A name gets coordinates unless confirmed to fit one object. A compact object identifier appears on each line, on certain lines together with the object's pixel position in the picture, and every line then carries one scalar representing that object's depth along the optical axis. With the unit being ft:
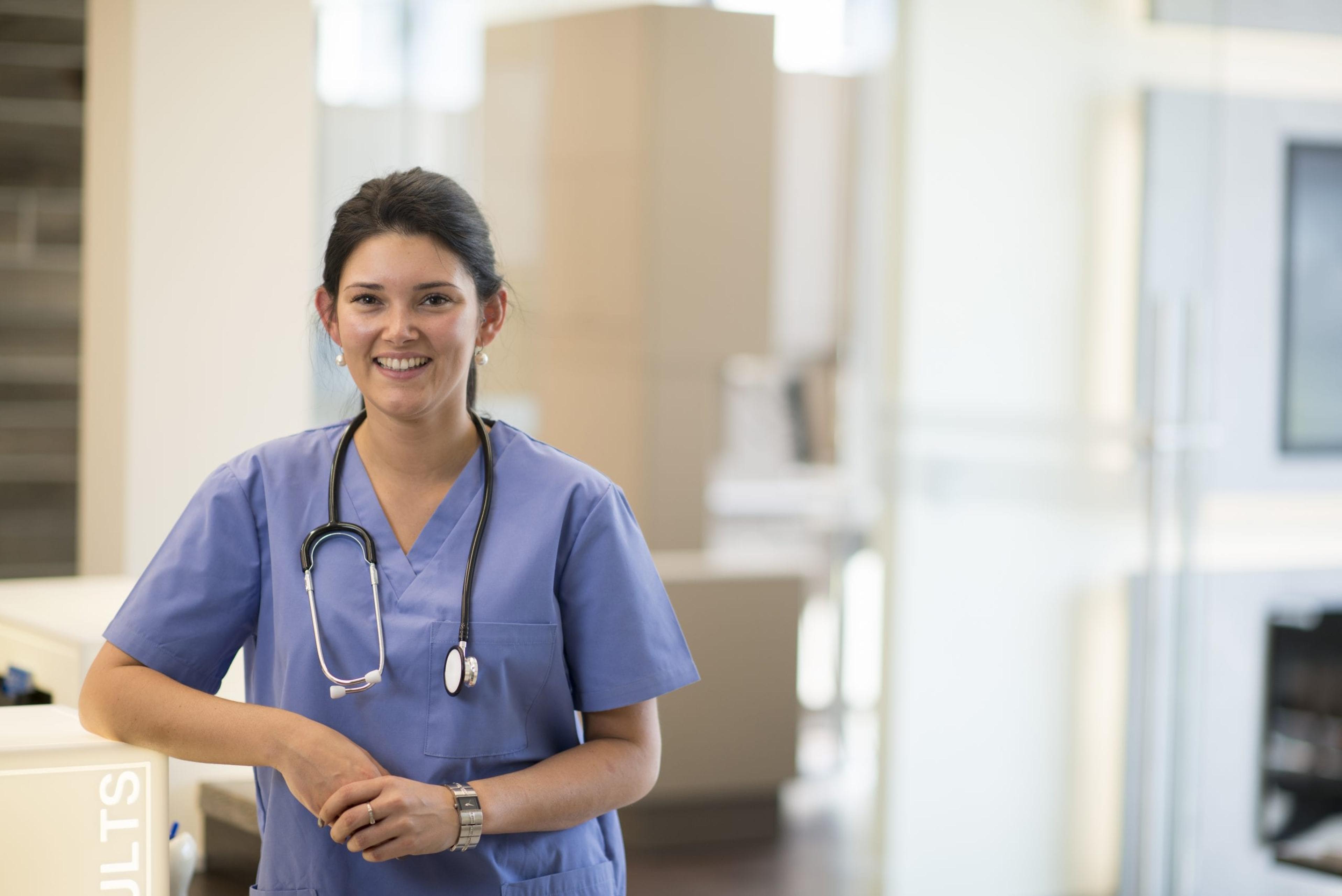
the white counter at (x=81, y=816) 9.42
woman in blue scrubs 9.81
